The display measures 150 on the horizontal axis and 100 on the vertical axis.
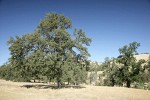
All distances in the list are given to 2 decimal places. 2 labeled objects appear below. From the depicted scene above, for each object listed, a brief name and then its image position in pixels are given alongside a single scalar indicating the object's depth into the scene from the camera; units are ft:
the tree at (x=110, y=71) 121.35
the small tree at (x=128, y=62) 109.06
